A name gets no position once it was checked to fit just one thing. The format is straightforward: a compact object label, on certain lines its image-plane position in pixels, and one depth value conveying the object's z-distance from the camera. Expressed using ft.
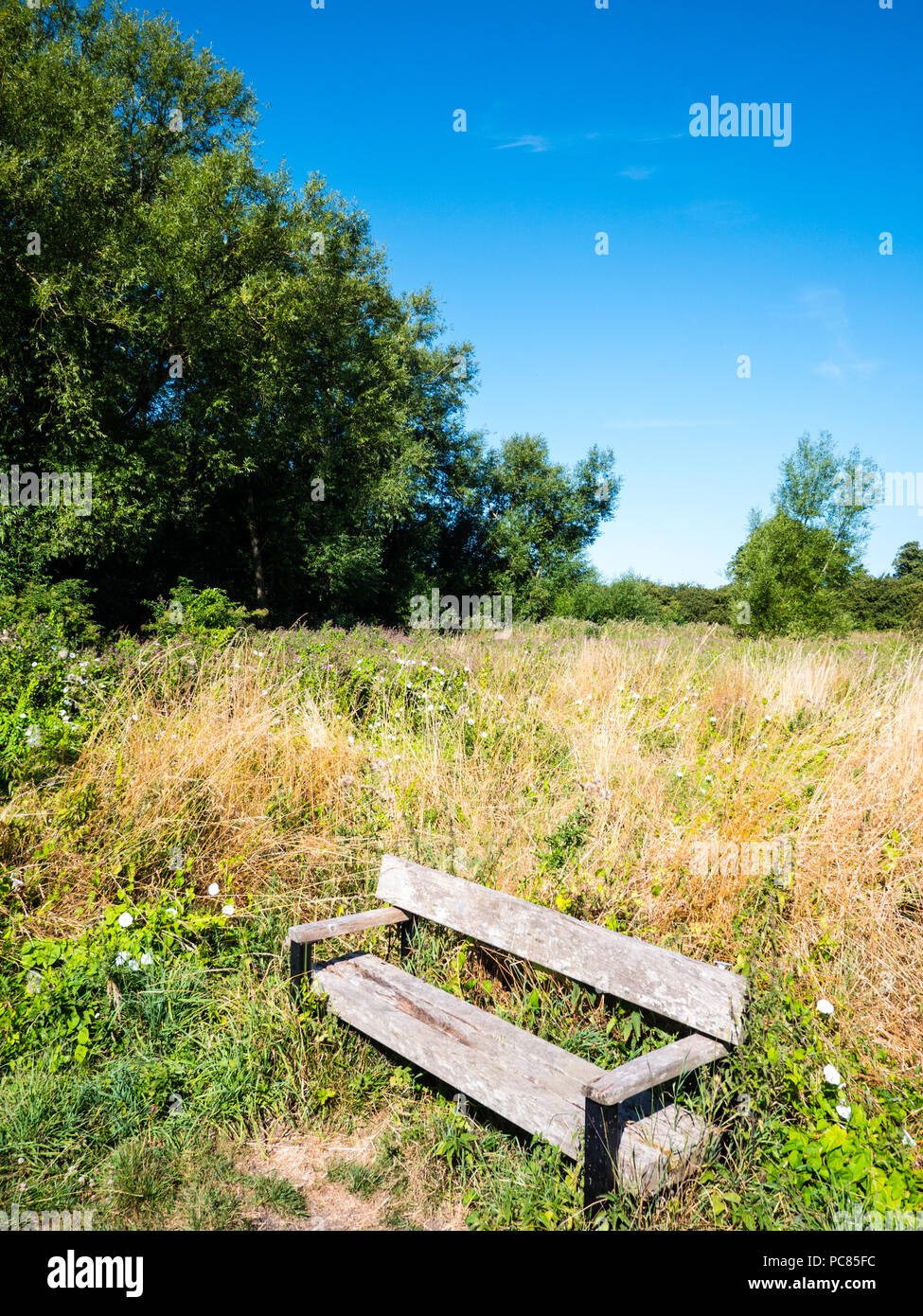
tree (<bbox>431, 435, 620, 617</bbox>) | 107.45
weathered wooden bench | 6.74
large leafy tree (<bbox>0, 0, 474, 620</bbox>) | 46.09
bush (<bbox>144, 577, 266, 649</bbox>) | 22.28
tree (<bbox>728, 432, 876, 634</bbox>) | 61.77
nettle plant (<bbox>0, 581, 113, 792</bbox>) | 13.48
